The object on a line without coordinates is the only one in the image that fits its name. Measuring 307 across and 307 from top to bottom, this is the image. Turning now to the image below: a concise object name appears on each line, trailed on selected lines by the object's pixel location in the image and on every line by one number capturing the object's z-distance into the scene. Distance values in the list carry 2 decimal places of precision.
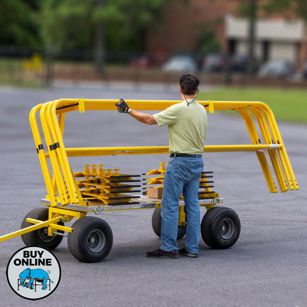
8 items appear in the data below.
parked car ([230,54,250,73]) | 69.62
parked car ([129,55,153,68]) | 66.38
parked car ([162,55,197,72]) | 64.81
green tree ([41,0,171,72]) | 70.50
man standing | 8.70
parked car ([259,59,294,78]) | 66.25
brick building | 83.94
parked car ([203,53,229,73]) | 65.38
